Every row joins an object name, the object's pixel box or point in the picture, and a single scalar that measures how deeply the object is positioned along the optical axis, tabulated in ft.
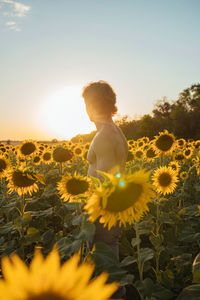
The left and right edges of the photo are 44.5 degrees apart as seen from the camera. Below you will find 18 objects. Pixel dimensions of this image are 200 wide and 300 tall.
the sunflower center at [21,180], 8.53
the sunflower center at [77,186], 7.34
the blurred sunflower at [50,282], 1.52
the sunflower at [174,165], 17.18
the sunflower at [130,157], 21.29
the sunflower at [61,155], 16.87
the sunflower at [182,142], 33.31
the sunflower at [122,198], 3.61
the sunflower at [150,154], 21.11
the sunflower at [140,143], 34.06
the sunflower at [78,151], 29.17
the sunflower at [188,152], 25.58
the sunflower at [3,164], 12.91
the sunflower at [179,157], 22.03
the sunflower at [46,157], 22.95
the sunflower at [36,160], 22.59
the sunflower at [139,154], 24.70
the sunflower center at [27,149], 18.11
